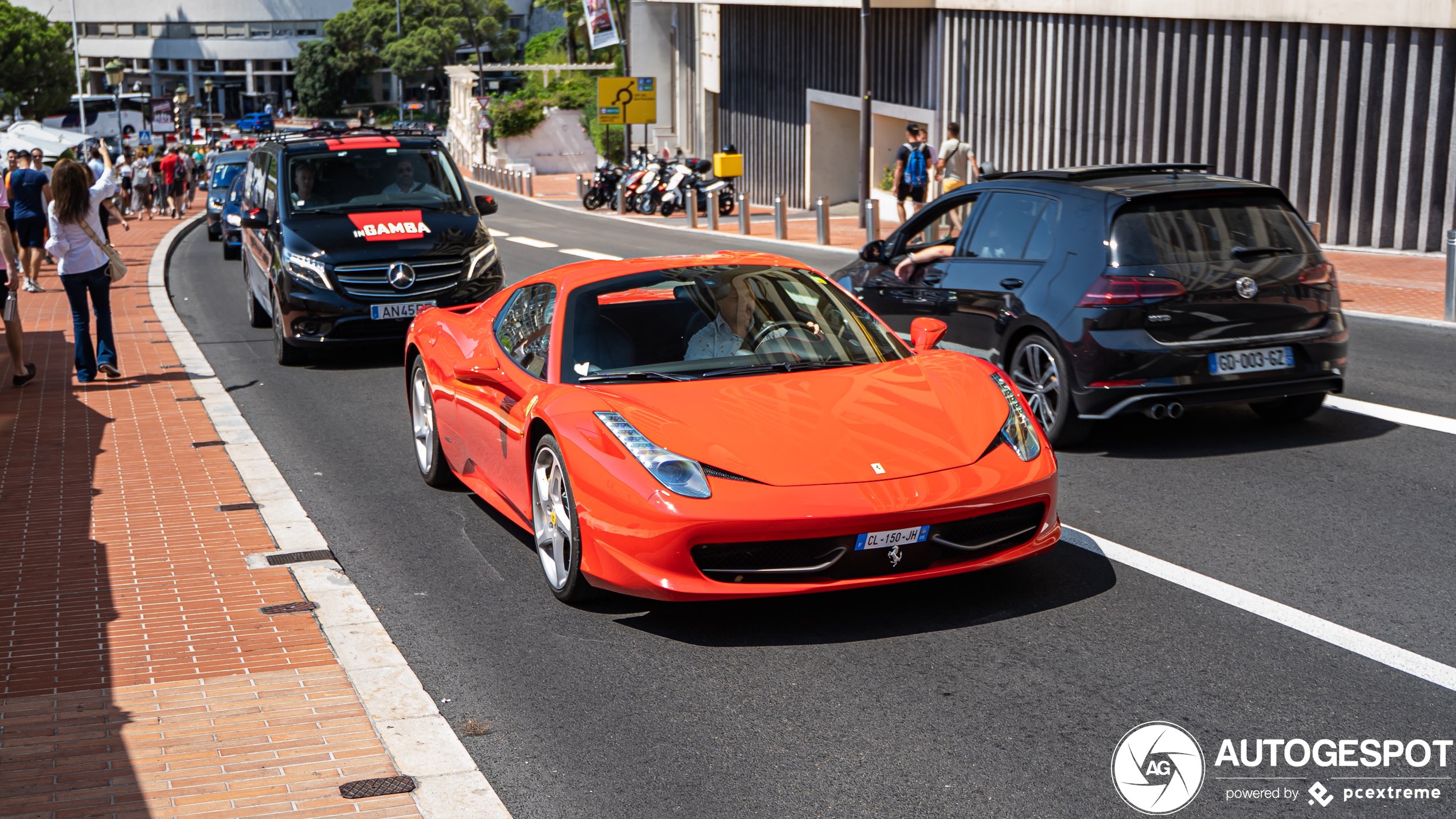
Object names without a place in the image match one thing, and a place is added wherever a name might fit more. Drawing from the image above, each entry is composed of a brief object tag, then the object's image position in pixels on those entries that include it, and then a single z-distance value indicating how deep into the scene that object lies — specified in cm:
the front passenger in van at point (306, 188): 1314
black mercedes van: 1239
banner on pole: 5656
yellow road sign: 4609
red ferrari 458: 520
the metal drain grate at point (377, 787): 418
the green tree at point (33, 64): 10169
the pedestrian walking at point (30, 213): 1557
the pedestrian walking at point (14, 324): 1127
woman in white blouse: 1102
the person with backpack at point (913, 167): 2398
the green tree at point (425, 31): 11725
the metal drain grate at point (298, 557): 662
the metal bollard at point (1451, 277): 1266
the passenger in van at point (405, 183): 1338
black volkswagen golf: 784
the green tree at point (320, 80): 13112
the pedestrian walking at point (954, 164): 2234
